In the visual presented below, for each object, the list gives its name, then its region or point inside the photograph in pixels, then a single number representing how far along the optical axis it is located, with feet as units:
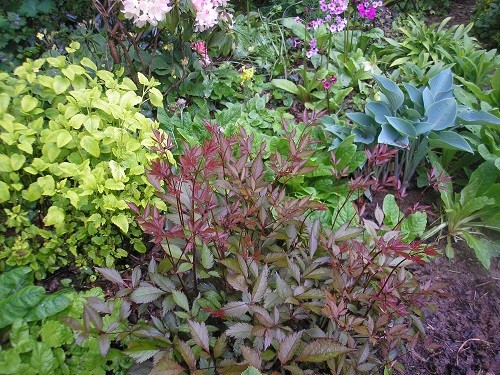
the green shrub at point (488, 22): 12.87
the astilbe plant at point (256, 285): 4.46
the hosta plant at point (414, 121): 7.84
